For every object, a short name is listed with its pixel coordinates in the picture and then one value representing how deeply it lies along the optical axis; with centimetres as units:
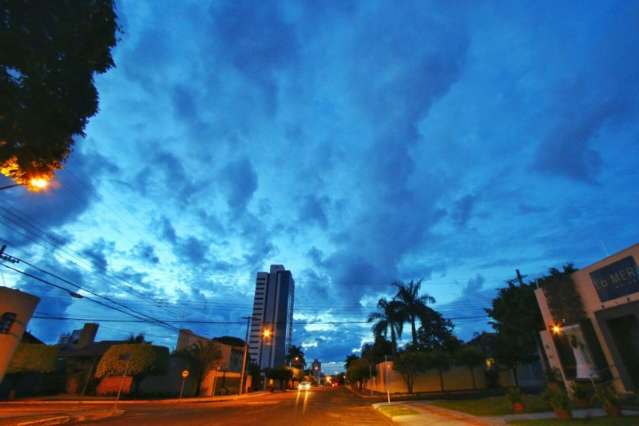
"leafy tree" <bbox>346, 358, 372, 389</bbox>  6362
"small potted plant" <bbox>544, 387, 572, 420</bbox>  1195
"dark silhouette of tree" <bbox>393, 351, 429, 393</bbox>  3881
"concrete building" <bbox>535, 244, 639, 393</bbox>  1537
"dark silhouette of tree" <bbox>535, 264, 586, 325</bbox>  1855
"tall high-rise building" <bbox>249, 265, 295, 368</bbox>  16375
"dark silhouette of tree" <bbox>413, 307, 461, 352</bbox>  4466
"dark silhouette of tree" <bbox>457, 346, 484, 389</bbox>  4078
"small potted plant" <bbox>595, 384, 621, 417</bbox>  1181
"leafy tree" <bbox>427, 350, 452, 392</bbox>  3928
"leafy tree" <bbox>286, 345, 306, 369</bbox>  11676
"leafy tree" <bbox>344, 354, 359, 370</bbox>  11161
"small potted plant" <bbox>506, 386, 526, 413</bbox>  1485
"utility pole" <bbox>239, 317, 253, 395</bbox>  4466
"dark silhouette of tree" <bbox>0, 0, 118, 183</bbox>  669
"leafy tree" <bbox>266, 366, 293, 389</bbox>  8400
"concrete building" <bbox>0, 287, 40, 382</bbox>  1653
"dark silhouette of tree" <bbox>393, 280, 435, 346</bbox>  4453
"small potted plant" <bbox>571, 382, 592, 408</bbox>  1451
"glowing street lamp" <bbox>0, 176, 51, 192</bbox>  873
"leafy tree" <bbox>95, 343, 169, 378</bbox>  3462
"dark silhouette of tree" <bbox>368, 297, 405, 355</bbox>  4494
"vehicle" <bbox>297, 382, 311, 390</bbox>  8516
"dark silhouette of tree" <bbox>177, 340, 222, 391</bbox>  4241
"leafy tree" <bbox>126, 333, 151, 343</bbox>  4533
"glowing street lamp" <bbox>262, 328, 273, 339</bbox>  4442
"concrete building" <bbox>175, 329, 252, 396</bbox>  4594
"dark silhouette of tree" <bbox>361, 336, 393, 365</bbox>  6462
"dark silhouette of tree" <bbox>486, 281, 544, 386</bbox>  3141
